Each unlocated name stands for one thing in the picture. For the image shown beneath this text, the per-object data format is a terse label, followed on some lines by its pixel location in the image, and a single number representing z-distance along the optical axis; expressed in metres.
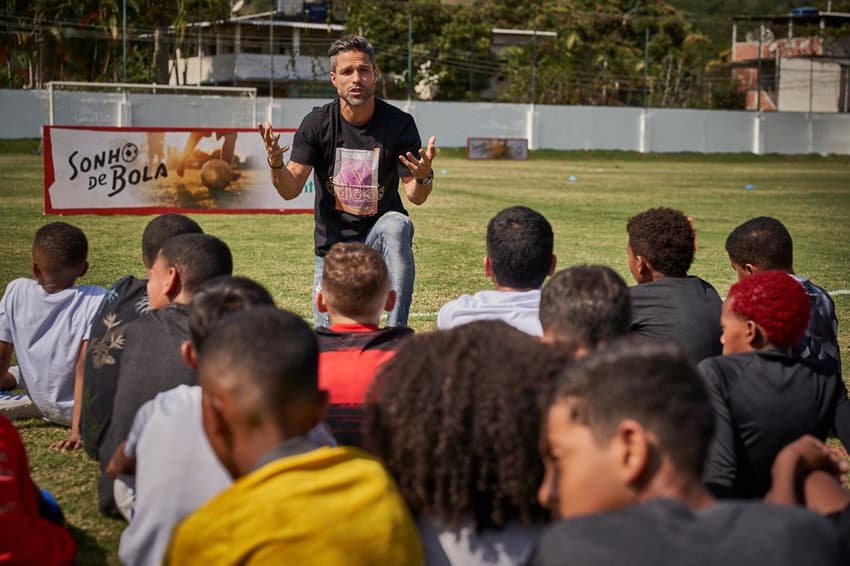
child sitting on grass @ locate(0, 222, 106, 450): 5.20
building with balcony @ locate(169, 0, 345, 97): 43.91
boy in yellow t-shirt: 2.32
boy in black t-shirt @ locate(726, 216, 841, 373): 5.19
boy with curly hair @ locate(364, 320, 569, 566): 2.60
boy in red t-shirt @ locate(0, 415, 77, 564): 3.01
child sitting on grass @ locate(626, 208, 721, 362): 4.71
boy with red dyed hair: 3.66
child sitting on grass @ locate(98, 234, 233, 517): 3.86
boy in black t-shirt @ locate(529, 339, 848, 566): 1.87
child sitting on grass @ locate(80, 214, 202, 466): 4.30
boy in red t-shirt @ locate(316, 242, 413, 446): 3.52
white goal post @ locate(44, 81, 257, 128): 34.44
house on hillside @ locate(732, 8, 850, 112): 54.81
